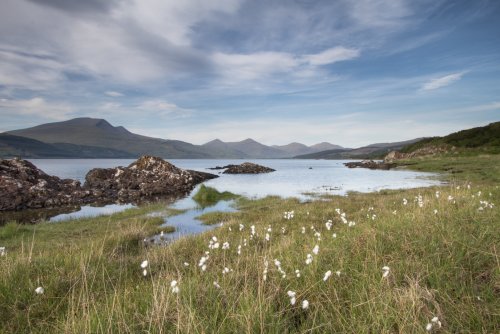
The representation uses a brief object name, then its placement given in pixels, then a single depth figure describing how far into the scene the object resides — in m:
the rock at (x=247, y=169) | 86.19
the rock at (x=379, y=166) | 83.74
